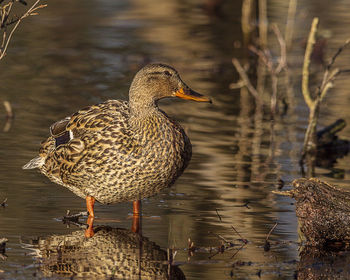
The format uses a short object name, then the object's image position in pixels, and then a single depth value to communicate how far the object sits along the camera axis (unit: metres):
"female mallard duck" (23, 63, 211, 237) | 13.83
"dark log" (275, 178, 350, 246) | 13.09
